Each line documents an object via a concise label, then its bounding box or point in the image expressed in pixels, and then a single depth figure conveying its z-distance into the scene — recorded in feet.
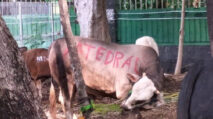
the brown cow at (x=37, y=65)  34.73
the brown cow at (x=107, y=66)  27.63
